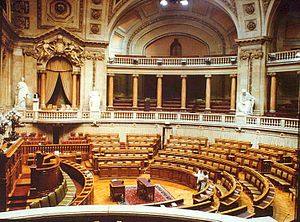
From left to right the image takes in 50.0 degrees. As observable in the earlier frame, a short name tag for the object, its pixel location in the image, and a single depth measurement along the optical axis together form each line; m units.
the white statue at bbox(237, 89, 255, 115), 20.84
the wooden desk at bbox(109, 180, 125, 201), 12.05
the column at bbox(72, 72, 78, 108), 24.38
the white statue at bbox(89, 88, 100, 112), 23.08
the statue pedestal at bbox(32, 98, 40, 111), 21.27
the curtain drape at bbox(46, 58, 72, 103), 24.25
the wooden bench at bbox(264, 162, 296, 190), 12.34
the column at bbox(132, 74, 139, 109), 25.58
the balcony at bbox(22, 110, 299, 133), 19.09
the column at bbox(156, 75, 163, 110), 25.38
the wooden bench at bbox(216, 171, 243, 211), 9.01
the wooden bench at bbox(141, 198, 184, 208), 8.59
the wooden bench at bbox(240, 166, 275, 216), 8.59
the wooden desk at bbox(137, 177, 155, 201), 12.21
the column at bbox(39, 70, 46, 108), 23.78
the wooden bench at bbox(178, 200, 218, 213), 8.28
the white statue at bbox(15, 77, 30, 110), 21.50
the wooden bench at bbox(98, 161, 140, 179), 15.37
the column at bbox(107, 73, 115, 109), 25.20
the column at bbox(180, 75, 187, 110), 25.05
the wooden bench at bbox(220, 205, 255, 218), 7.83
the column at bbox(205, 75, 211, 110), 24.53
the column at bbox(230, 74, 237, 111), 23.53
